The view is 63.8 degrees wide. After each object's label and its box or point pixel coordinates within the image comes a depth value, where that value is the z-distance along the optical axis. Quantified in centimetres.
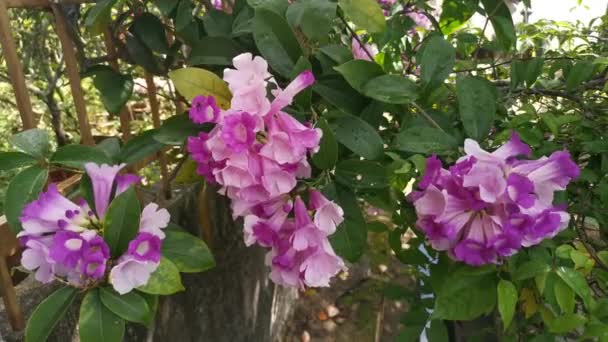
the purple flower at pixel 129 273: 71
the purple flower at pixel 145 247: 73
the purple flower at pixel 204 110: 74
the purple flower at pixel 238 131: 70
